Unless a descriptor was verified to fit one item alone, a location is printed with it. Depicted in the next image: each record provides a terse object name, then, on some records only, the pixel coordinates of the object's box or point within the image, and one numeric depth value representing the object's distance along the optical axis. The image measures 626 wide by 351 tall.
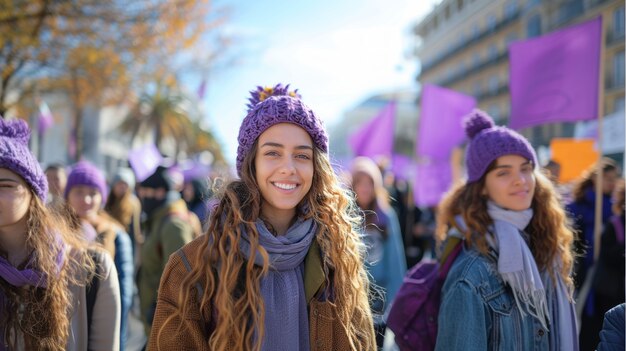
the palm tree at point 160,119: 26.31
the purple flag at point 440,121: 6.96
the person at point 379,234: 4.04
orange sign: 6.21
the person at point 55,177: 4.42
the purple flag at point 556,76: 4.14
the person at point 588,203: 4.36
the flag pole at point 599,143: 3.70
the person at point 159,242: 3.71
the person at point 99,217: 3.19
